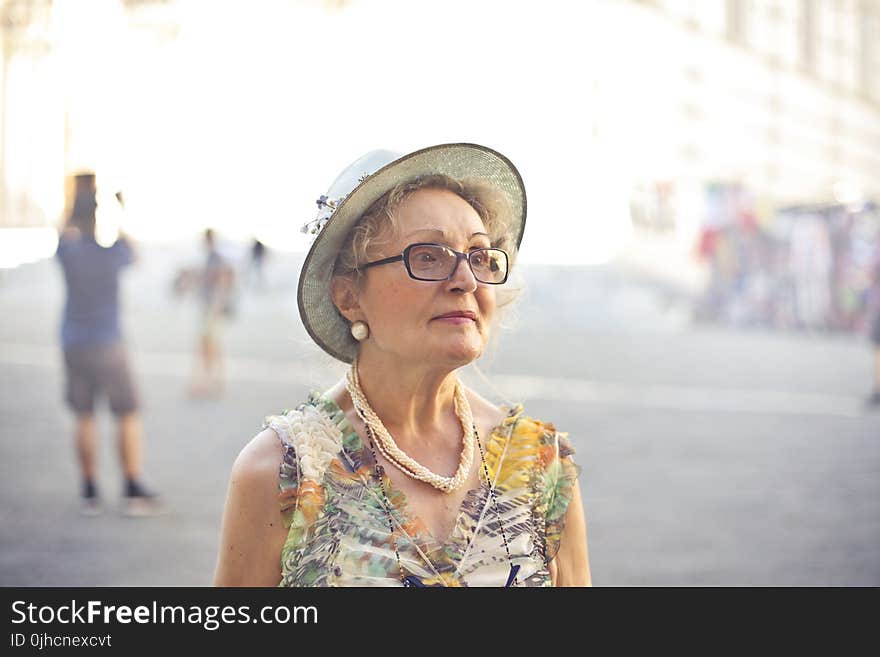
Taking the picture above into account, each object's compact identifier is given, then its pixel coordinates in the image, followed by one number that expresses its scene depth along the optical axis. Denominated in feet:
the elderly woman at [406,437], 5.28
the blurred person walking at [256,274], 51.34
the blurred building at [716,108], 55.42
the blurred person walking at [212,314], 28.07
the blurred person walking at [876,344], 29.84
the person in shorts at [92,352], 17.35
